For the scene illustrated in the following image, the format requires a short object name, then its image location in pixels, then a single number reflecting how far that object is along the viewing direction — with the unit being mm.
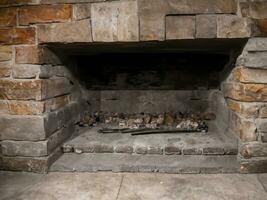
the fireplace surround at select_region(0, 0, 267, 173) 1836
